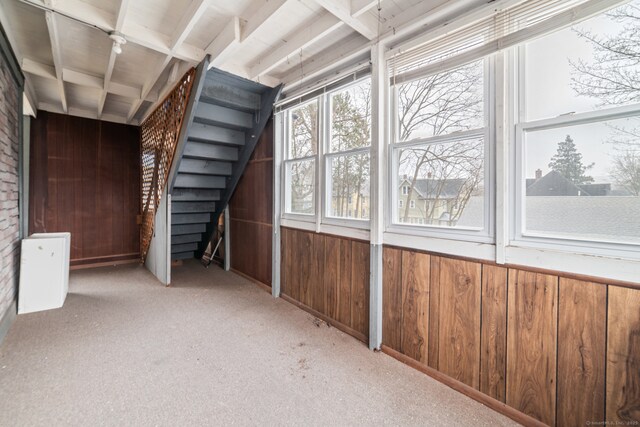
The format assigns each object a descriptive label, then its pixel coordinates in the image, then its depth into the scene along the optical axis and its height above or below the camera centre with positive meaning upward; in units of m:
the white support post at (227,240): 4.49 -0.43
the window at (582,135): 1.33 +0.41
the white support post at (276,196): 3.38 +0.20
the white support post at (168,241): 3.70 -0.37
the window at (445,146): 1.80 +0.47
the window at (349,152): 2.50 +0.57
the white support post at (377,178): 2.22 +0.28
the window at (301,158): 3.05 +0.61
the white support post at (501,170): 1.64 +0.26
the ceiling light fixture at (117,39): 2.31 +1.43
